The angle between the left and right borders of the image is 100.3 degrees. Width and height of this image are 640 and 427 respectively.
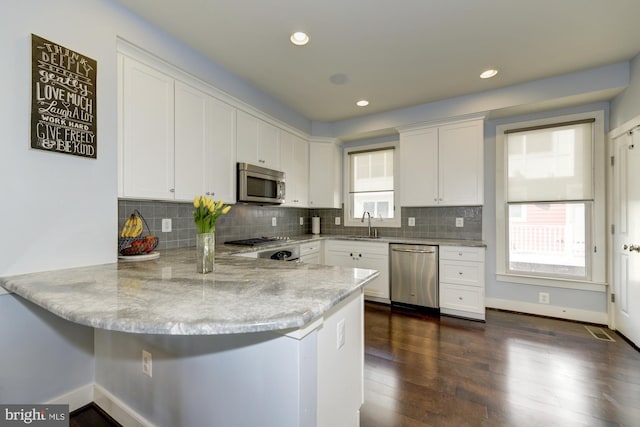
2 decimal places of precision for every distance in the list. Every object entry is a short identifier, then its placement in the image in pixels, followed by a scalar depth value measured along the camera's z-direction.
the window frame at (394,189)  4.06
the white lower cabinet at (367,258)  3.57
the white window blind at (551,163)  2.98
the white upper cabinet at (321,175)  4.16
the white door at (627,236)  2.40
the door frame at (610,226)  2.78
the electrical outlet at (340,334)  1.25
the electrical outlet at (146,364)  1.39
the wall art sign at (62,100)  1.44
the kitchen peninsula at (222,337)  0.82
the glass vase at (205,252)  1.32
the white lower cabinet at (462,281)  3.06
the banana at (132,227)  1.94
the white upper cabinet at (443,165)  3.29
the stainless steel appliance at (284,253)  2.72
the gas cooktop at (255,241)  2.81
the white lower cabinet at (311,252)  3.42
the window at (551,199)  2.95
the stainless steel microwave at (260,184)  2.82
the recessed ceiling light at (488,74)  2.70
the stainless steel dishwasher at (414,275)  3.26
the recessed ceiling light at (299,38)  2.14
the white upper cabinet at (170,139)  1.89
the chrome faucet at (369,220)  4.15
